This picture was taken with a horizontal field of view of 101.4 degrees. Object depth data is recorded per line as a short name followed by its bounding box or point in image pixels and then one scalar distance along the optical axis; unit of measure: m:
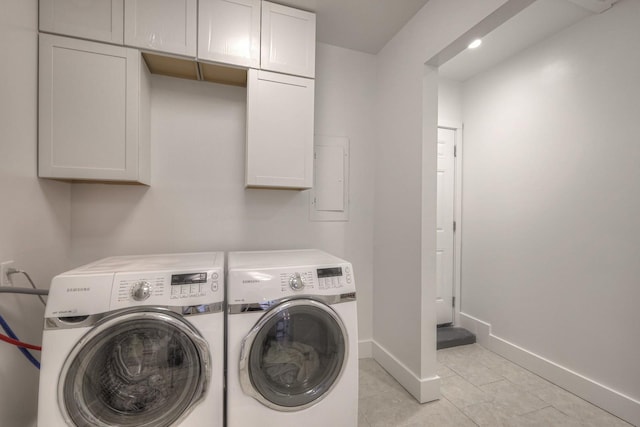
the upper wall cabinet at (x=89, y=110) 1.38
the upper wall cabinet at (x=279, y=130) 1.71
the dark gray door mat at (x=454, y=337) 2.47
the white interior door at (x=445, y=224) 2.78
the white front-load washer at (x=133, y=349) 1.01
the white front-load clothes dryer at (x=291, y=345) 1.18
